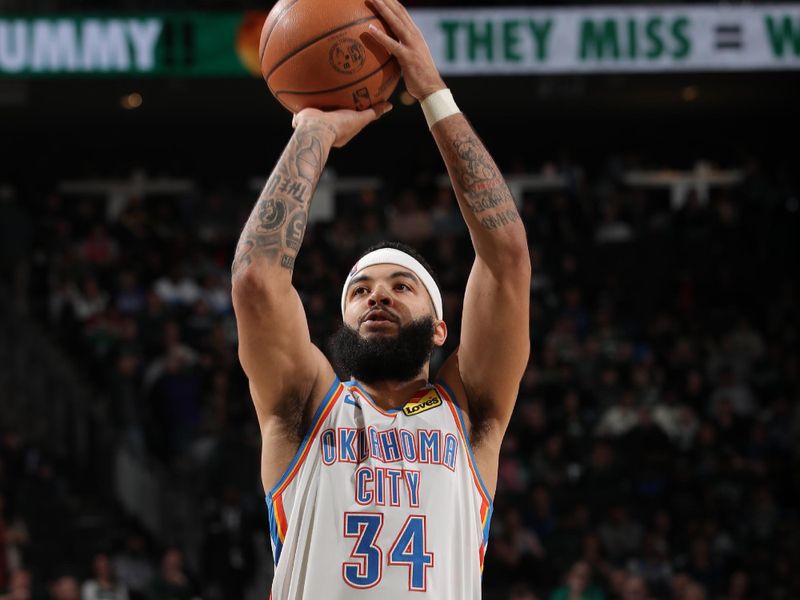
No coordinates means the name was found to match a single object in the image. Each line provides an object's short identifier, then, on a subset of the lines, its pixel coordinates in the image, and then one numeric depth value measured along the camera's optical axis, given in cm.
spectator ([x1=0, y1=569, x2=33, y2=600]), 1909
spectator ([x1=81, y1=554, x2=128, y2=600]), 1970
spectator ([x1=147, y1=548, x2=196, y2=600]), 1977
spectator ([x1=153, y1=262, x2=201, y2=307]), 2614
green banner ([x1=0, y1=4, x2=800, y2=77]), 2489
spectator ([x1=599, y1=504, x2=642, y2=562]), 2186
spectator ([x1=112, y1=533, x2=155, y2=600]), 2067
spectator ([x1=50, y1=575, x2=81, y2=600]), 1919
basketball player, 696
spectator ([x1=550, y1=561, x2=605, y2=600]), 2006
